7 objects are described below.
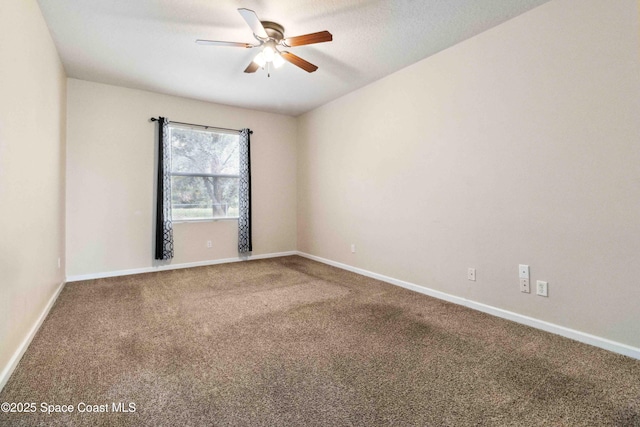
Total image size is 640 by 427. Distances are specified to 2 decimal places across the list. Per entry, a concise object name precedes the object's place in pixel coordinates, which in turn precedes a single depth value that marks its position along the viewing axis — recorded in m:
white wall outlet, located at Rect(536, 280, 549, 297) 2.29
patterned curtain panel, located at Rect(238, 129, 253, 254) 4.83
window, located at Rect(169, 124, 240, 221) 4.42
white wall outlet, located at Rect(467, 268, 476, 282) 2.77
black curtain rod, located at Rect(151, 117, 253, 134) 4.14
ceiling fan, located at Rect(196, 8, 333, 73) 2.32
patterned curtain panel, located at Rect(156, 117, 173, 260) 4.14
